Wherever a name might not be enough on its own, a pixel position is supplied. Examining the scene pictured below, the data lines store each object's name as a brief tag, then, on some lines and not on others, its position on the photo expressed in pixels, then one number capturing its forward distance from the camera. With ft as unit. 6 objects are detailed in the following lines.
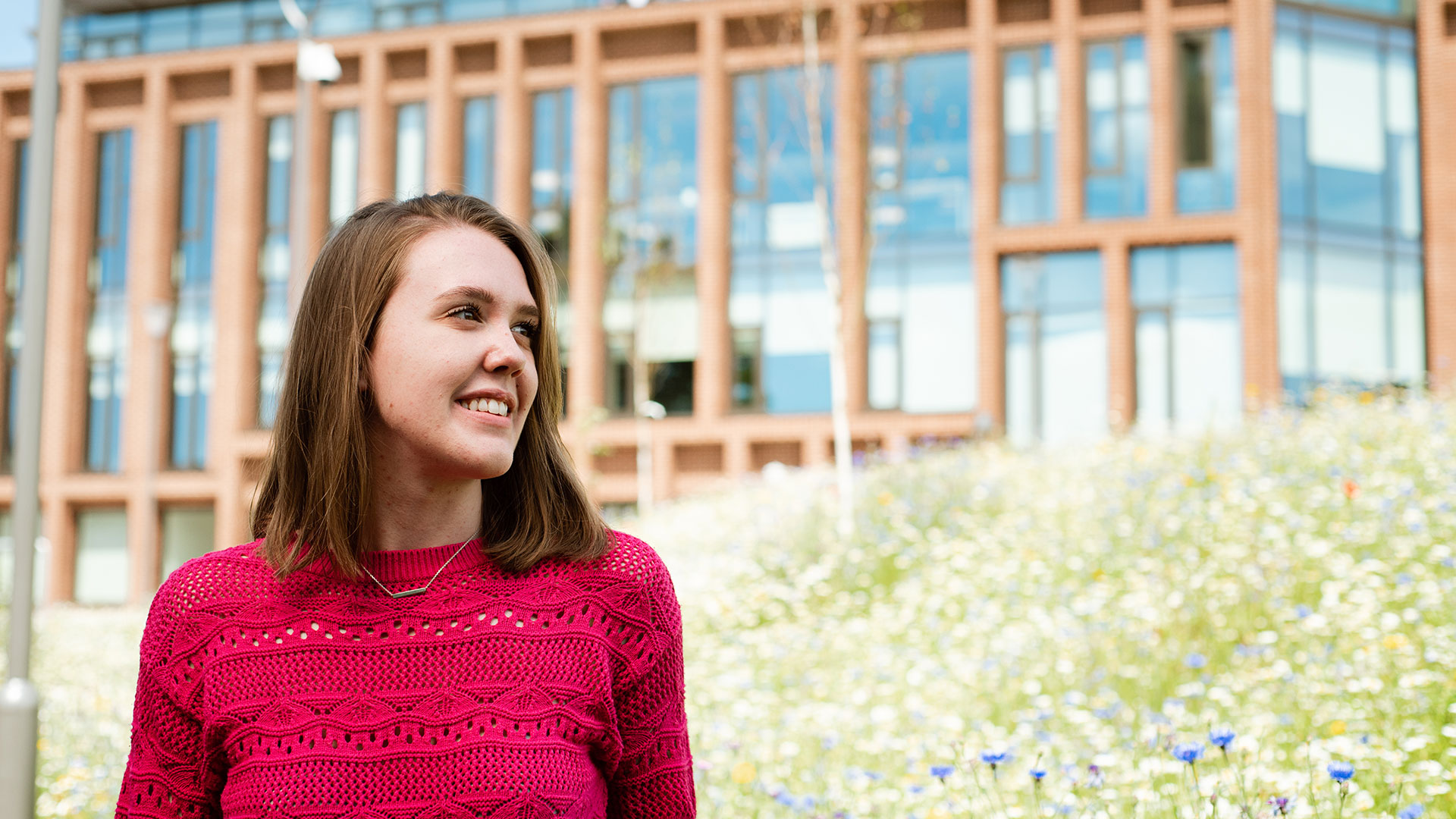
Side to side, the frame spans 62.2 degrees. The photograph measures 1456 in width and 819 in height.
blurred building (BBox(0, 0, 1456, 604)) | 76.07
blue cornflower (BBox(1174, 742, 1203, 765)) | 8.69
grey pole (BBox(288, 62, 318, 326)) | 37.96
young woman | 6.33
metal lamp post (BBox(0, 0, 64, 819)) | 12.53
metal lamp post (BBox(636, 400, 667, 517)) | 80.69
